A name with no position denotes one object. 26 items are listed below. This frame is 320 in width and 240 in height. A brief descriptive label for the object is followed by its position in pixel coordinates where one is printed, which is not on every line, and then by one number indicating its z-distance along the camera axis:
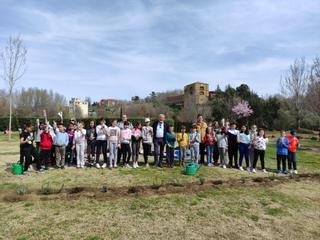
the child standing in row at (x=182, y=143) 10.48
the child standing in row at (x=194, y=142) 10.43
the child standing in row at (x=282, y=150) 10.41
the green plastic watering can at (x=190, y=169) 9.05
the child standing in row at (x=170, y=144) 10.22
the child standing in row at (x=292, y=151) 10.54
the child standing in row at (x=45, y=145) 9.36
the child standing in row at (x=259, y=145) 10.33
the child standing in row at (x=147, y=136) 10.17
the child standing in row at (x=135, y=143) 10.12
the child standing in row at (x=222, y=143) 10.62
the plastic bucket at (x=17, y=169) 8.78
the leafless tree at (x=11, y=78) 22.16
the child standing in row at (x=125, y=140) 9.96
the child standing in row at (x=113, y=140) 9.79
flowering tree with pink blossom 42.15
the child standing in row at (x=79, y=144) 9.85
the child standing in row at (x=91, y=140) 10.15
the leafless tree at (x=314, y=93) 23.13
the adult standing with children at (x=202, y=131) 10.73
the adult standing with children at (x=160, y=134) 10.12
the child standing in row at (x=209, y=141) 10.61
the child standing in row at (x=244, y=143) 10.45
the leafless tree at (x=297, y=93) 35.06
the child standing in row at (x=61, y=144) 9.62
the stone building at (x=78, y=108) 54.58
